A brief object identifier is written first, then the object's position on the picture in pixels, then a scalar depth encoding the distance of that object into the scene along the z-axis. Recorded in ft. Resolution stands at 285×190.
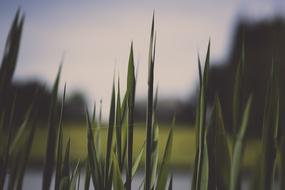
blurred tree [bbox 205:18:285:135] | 65.29
